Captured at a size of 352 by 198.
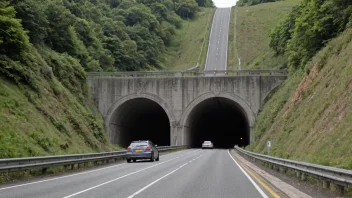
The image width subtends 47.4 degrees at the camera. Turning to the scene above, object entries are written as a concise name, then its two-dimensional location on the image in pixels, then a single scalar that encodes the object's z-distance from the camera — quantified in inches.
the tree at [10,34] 1047.6
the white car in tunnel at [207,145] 2162.9
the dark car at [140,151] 1027.9
